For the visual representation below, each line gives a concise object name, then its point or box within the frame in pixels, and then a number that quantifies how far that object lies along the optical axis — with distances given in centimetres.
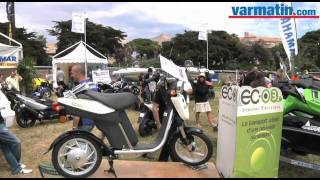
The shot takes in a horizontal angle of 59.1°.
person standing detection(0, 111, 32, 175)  403
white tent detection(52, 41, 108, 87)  1624
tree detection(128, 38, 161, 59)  4878
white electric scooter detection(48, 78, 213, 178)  350
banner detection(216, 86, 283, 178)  324
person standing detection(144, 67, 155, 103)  964
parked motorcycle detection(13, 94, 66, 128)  763
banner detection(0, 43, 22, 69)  1022
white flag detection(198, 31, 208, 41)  1946
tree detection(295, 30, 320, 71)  2659
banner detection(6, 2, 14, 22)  1875
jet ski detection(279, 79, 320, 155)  367
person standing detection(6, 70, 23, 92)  996
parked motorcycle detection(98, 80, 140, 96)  1033
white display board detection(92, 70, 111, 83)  1305
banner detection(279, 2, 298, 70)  814
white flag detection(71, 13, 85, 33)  1458
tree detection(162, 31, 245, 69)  3978
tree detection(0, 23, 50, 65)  3812
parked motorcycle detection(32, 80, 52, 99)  1320
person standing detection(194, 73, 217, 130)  722
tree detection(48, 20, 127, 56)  3958
